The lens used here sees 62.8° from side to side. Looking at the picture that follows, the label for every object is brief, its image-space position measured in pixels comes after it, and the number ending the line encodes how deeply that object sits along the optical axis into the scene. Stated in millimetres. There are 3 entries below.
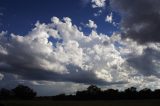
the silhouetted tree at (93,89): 68513
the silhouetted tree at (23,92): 71223
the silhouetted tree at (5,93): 72047
